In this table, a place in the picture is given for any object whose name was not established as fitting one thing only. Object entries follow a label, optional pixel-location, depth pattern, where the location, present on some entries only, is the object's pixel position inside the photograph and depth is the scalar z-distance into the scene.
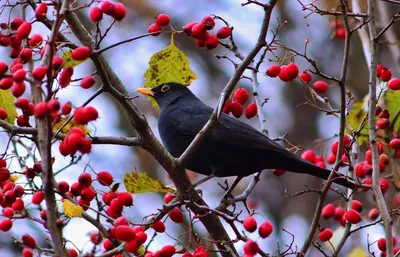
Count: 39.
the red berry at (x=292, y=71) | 7.63
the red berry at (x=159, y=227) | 6.61
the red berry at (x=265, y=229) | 6.46
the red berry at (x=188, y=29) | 6.82
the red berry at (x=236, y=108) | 8.34
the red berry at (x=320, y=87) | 9.23
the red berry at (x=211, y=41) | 7.00
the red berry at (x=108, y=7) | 5.80
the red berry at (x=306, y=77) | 8.37
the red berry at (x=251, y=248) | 6.05
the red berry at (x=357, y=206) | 7.37
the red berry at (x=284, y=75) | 7.70
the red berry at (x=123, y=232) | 5.37
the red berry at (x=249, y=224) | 6.50
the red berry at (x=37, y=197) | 6.45
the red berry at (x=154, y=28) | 6.91
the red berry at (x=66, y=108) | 4.96
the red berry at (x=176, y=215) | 7.07
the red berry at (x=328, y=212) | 8.52
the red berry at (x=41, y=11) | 5.75
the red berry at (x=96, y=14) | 5.79
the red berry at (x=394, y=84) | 7.90
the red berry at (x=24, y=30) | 6.00
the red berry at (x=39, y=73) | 4.45
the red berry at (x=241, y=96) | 8.41
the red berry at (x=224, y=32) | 7.08
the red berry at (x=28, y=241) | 6.01
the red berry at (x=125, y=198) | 6.44
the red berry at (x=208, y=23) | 6.80
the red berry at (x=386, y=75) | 8.12
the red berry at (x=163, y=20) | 6.87
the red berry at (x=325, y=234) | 7.56
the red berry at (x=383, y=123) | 7.91
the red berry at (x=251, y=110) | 8.48
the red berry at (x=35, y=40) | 6.23
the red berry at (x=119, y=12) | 5.86
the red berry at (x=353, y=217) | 6.97
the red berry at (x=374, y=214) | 8.52
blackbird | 8.84
